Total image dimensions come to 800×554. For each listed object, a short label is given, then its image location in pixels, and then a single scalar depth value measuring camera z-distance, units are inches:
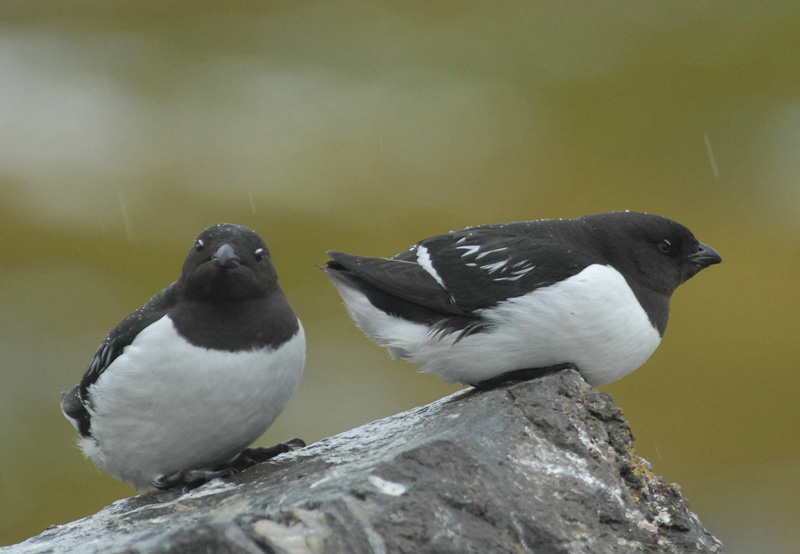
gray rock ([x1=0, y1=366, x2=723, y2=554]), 299.0
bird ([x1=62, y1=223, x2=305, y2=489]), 374.3
